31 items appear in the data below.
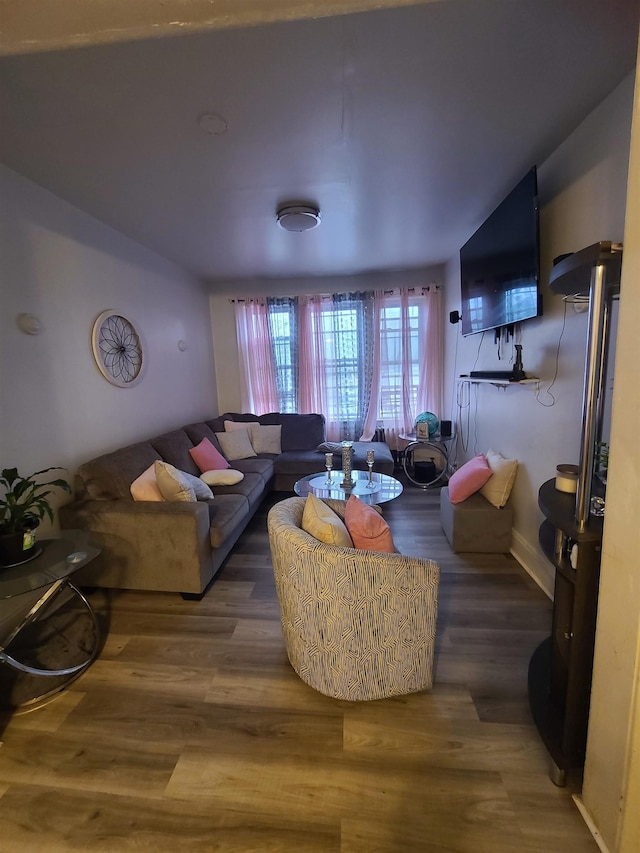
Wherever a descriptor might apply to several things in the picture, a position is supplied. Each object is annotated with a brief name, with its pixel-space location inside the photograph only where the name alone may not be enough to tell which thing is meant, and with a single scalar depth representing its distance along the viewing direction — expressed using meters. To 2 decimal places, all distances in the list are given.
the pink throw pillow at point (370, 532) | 1.54
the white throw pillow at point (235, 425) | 4.16
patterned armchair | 1.33
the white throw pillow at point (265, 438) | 4.12
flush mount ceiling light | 2.45
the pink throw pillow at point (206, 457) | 3.22
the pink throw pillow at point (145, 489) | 2.30
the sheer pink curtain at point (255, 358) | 4.55
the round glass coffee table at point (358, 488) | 2.59
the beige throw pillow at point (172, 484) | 2.30
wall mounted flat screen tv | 1.97
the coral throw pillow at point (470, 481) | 2.59
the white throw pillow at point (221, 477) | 3.01
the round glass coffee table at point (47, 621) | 1.53
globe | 4.00
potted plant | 1.63
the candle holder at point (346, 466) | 2.90
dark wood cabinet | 1.07
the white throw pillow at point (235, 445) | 3.88
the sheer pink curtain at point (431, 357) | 4.29
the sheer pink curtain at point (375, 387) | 4.35
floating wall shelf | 2.19
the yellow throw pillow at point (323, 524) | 1.47
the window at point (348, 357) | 4.39
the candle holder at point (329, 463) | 3.01
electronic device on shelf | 2.40
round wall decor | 2.57
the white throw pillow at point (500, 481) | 2.48
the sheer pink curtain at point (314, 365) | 4.46
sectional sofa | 2.12
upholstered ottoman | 2.52
